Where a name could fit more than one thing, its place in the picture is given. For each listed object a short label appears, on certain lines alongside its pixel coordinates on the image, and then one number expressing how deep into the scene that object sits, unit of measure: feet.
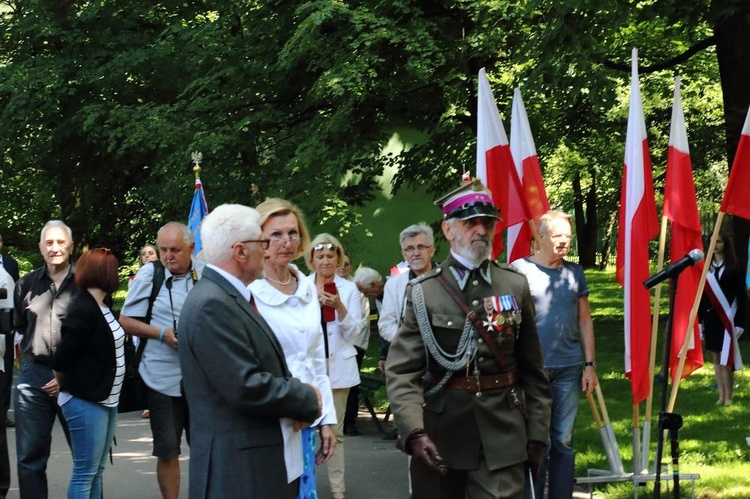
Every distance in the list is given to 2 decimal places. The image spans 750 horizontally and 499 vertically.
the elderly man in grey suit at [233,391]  14.87
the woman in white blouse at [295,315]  18.53
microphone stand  20.85
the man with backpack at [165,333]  25.84
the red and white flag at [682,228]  28.50
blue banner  34.66
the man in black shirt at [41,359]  24.35
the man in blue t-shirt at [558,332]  24.98
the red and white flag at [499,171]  28.99
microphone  20.88
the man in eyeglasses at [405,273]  30.83
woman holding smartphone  28.58
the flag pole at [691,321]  27.02
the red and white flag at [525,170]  29.58
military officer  18.34
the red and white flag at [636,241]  27.94
